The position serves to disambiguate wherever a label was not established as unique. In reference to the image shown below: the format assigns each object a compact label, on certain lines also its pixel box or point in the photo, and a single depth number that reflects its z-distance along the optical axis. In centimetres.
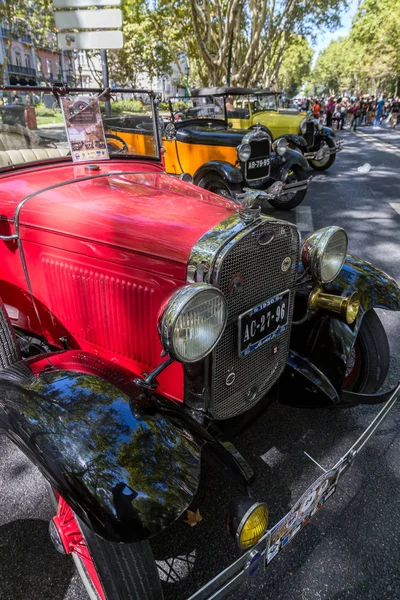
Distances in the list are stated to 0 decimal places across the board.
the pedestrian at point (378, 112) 2439
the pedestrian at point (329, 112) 2114
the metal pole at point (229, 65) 1312
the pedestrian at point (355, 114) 2184
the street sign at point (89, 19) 516
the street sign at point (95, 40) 504
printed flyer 244
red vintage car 127
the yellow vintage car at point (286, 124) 893
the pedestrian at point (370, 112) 2624
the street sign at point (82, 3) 512
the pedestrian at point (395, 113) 2415
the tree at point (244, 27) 1424
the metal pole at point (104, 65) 514
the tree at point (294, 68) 5478
